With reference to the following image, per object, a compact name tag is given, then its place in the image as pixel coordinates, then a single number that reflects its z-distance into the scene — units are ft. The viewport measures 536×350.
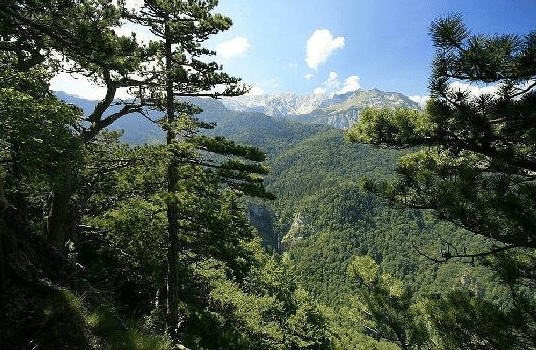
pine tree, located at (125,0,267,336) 38.00
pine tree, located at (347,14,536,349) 21.42
